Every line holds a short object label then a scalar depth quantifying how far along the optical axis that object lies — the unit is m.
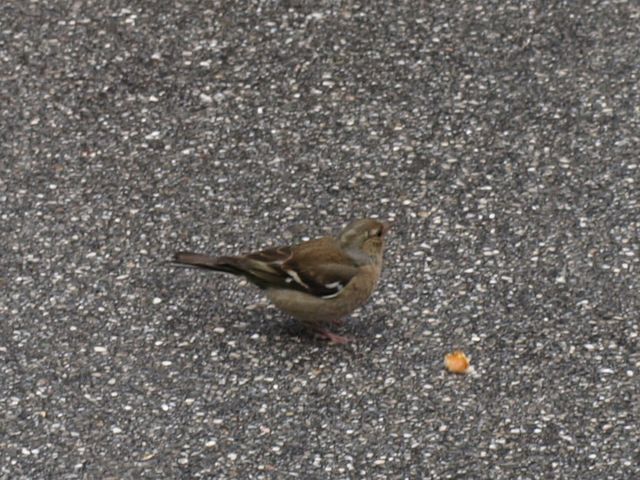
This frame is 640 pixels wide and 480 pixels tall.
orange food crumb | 12.00
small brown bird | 12.22
